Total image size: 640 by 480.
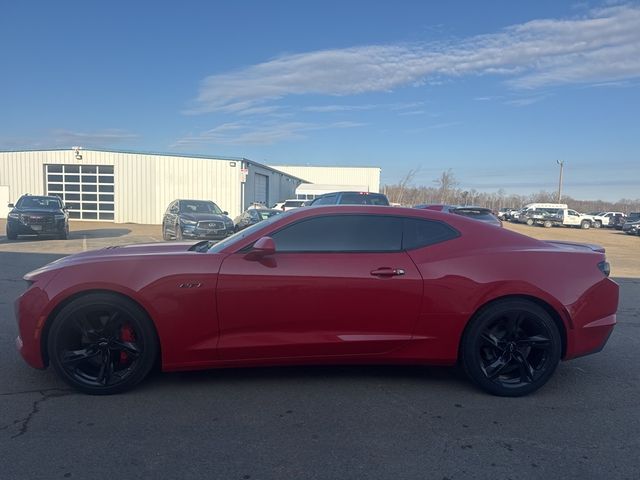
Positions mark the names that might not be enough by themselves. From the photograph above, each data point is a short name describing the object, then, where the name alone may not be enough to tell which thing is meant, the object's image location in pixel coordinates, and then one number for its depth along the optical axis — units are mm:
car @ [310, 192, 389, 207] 14867
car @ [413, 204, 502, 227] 15329
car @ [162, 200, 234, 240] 16000
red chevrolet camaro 3803
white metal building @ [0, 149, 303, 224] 28297
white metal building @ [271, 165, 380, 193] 71562
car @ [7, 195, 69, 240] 16688
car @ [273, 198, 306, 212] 24503
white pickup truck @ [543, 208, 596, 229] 44281
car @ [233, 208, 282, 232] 18859
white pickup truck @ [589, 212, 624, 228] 45625
